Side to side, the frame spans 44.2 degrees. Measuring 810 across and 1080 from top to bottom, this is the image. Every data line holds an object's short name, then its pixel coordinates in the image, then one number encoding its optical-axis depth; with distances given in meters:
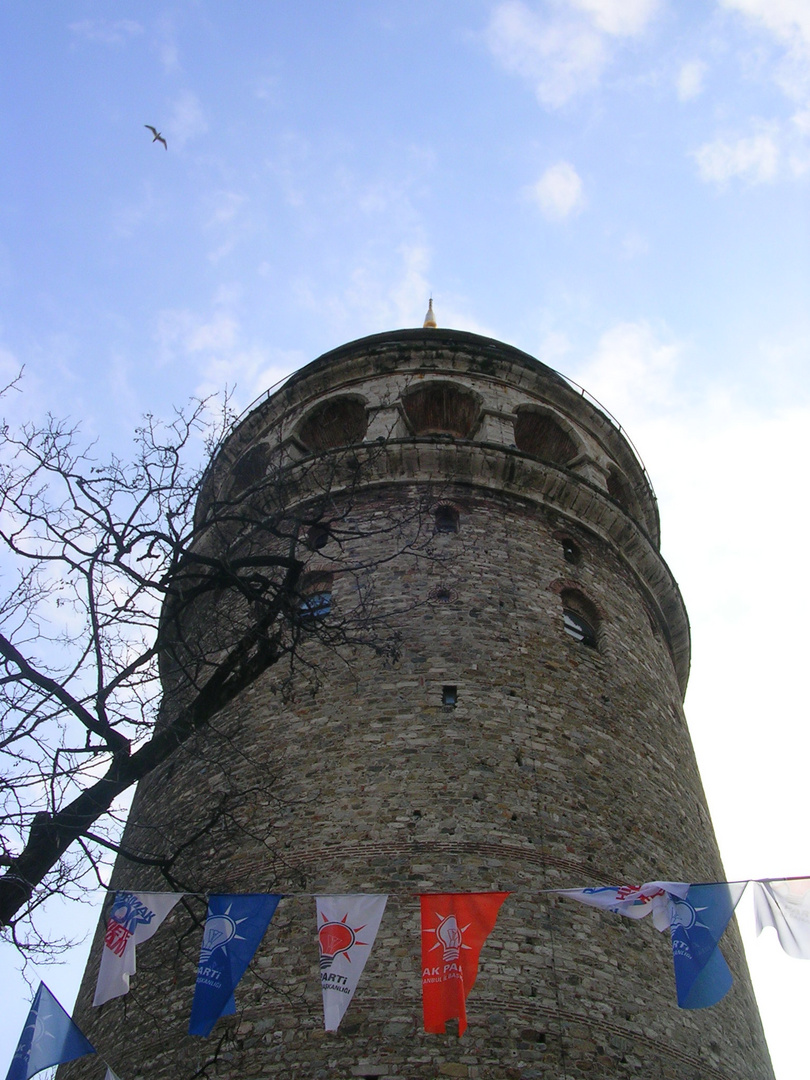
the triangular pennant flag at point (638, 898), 7.11
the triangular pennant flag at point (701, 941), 6.73
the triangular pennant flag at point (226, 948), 6.59
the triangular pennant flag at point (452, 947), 6.41
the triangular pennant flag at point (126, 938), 7.19
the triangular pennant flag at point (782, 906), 6.84
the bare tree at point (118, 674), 6.35
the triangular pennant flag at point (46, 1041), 6.85
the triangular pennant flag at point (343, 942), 6.52
